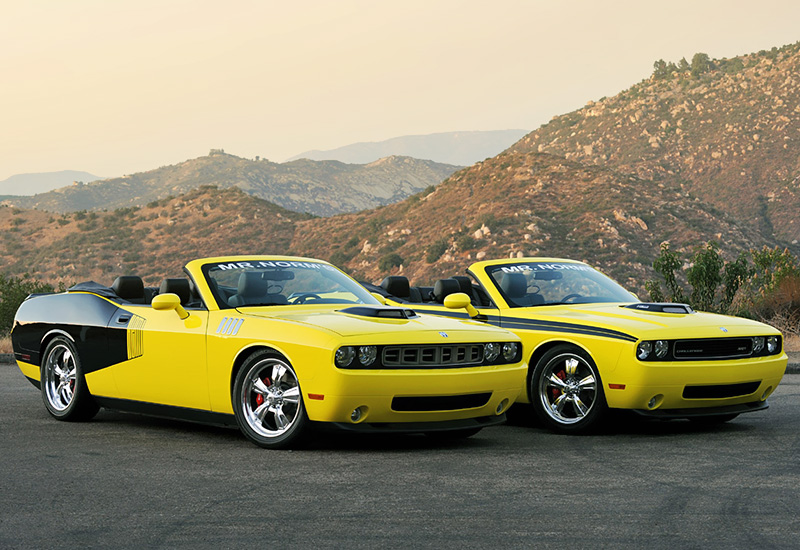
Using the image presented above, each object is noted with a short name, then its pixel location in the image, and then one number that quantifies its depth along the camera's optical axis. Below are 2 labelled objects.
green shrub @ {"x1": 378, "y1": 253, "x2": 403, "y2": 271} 66.94
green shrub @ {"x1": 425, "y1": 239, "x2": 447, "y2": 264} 65.00
